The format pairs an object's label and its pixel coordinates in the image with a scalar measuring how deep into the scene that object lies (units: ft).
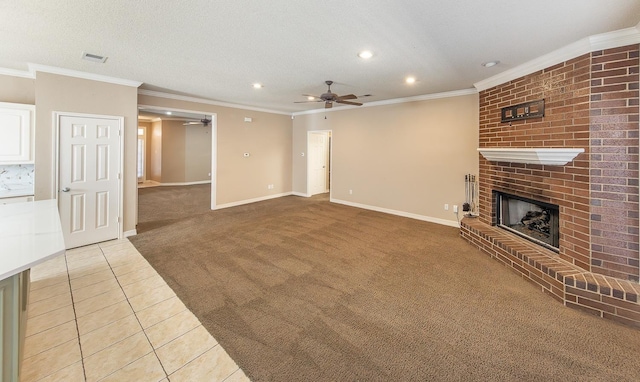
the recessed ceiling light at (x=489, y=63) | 10.89
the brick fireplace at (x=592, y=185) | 7.83
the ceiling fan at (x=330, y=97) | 13.62
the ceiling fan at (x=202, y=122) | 32.45
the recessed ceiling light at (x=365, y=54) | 9.96
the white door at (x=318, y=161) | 25.91
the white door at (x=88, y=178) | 12.31
